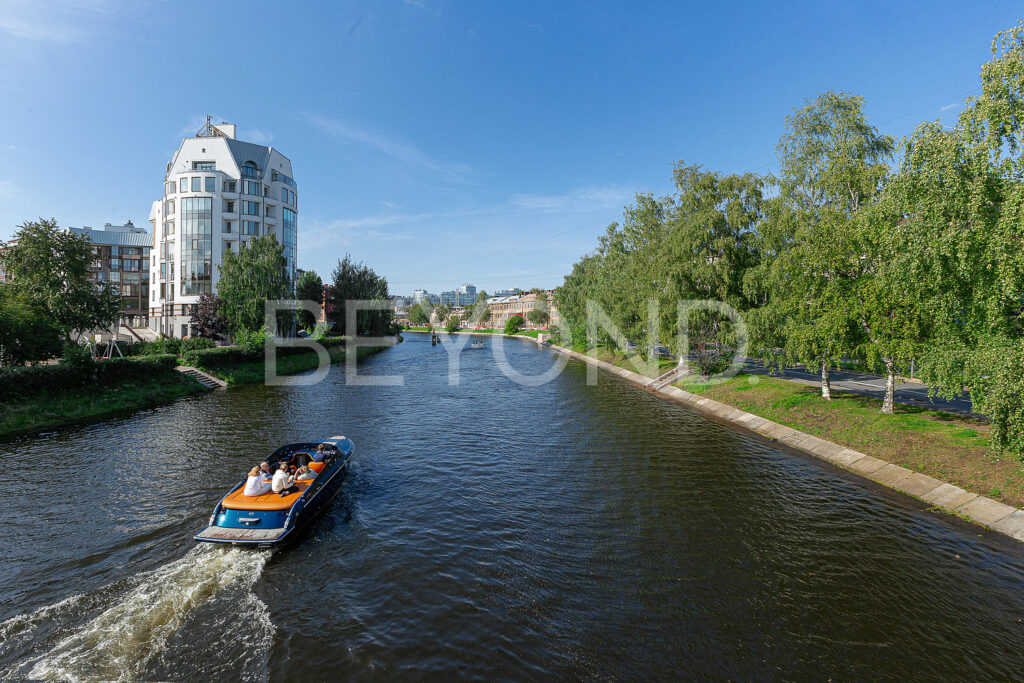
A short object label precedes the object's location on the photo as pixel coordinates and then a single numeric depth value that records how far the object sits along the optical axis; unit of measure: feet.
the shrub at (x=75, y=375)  88.99
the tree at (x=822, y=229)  82.23
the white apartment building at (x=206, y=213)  228.43
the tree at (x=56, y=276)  111.86
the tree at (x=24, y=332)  96.68
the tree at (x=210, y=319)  194.29
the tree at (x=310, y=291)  260.83
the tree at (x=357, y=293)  286.87
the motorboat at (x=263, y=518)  42.63
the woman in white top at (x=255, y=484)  46.37
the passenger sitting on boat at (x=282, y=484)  47.57
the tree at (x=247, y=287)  187.11
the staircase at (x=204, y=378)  135.33
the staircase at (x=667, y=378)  150.10
